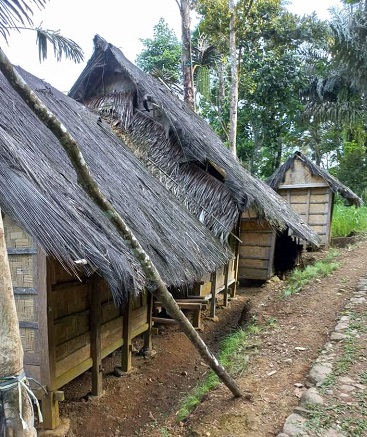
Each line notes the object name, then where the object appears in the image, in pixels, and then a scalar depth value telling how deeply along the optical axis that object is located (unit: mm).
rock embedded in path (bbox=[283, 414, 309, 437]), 2845
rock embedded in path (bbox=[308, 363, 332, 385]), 3599
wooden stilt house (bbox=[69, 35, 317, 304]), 7102
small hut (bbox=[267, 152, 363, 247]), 12281
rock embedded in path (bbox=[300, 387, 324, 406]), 3227
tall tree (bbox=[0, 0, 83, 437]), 1524
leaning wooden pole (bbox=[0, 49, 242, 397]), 2088
